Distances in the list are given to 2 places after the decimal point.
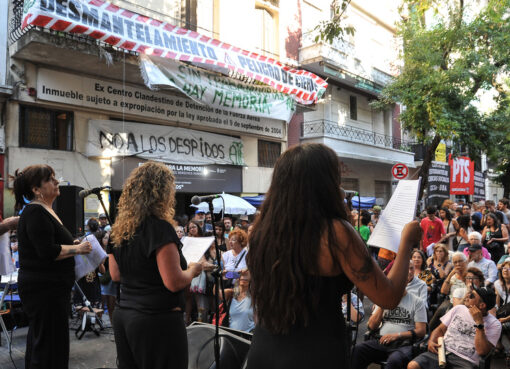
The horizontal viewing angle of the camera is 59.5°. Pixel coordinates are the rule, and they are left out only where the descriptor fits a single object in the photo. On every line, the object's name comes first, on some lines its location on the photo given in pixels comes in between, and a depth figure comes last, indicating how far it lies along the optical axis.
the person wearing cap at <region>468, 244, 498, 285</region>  6.60
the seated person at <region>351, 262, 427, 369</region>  4.49
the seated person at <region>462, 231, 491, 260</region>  7.18
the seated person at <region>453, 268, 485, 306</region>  4.82
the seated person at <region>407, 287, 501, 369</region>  4.09
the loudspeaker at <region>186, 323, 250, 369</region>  3.26
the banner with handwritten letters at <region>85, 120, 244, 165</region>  12.24
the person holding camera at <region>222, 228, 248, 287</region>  6.32
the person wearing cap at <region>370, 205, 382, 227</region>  13.15
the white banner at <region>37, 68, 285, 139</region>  11.34
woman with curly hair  2.54
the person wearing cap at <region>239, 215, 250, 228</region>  10.32
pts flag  17.69
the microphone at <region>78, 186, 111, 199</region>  3.41
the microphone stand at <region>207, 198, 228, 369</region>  3.11
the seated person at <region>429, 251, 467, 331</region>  5.79
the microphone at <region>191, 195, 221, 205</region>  3.38
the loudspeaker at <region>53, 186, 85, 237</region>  6.59
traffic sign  12.59
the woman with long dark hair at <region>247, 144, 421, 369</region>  1.70
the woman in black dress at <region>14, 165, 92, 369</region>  3.29
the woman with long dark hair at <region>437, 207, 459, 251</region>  9.03
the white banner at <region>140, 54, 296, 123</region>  11.52
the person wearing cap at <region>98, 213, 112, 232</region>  10.37
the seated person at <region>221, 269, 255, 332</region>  5.32
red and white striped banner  9.12
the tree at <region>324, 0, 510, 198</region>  14.88
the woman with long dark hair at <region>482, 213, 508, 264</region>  8.88
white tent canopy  12.21
